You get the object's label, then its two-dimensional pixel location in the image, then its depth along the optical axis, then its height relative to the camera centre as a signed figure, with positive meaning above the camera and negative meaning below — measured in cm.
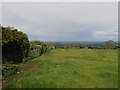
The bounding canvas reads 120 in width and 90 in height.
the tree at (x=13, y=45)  394 -1
